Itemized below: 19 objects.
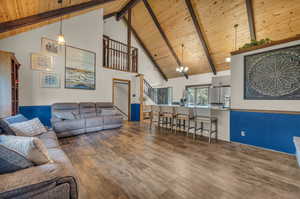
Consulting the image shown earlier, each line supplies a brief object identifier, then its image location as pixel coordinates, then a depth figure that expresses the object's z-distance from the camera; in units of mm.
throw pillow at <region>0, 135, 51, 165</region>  1103
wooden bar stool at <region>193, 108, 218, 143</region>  3669
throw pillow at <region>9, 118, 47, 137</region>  2126
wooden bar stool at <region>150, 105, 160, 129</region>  5176
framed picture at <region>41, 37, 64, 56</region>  4473
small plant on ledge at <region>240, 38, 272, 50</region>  3159
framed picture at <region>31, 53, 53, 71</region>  4294
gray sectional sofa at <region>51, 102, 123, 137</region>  3884
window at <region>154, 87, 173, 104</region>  8828
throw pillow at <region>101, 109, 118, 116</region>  4927
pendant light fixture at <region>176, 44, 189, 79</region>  5896
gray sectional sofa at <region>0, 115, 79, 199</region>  884
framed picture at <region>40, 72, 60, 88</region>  4469
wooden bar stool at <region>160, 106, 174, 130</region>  4527
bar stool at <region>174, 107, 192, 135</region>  4082
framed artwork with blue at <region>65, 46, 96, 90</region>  4965
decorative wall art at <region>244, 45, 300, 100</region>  2726
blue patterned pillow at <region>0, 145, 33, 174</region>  994
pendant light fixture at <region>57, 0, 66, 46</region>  3300
